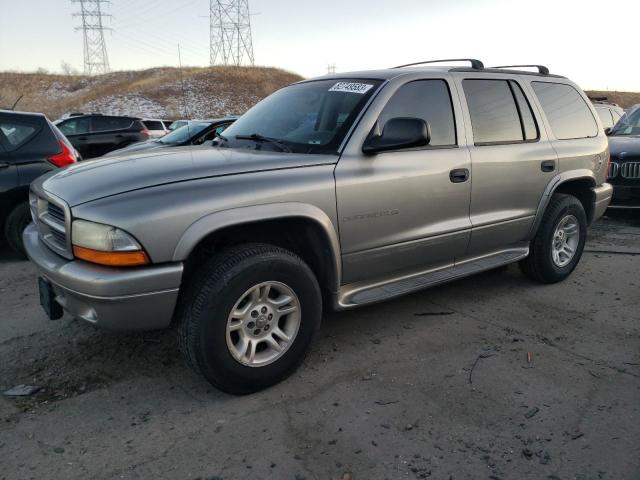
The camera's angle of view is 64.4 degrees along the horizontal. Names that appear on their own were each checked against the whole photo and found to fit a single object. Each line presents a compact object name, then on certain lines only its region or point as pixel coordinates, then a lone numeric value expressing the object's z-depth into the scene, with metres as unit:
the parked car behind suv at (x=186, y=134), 8.68
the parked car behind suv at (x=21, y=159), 5.29
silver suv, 2.47
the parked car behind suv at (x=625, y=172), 6.90
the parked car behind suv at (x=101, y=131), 12.90
